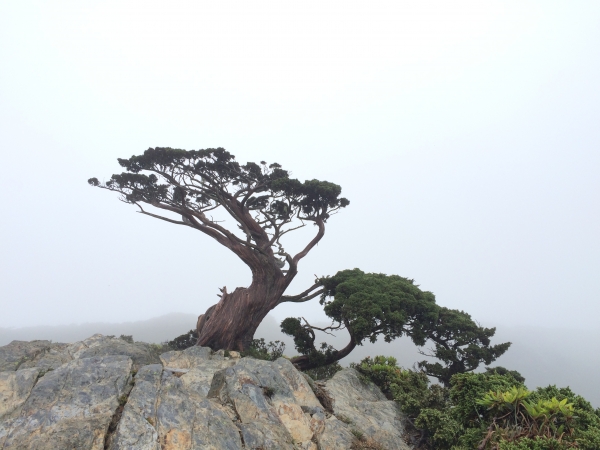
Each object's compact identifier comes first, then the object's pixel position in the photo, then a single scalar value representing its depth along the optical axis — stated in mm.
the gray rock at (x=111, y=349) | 14956
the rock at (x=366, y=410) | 10109
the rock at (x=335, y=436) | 9042
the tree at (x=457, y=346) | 18094
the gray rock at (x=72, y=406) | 7227
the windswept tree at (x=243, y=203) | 20109
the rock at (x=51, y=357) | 13530
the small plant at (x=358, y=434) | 9648
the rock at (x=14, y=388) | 8234
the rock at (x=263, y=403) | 8617
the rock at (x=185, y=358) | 13441
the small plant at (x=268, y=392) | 10175
